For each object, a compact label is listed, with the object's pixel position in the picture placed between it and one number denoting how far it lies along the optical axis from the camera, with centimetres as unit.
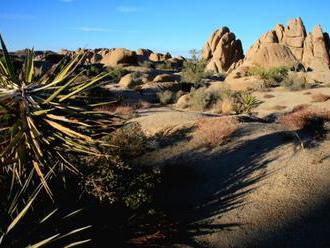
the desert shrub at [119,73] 4080
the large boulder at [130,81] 3588
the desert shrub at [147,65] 5398
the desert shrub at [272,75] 3406
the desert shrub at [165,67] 6178
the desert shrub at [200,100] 2553
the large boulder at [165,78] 3825
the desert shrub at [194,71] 3809
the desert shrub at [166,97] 2864
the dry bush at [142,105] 2518
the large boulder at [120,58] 5431
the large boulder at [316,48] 5744
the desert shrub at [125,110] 2017
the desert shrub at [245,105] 2257
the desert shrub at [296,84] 3045
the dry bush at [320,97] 2505
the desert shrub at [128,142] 1236
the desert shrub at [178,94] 2973
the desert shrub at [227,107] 2330
